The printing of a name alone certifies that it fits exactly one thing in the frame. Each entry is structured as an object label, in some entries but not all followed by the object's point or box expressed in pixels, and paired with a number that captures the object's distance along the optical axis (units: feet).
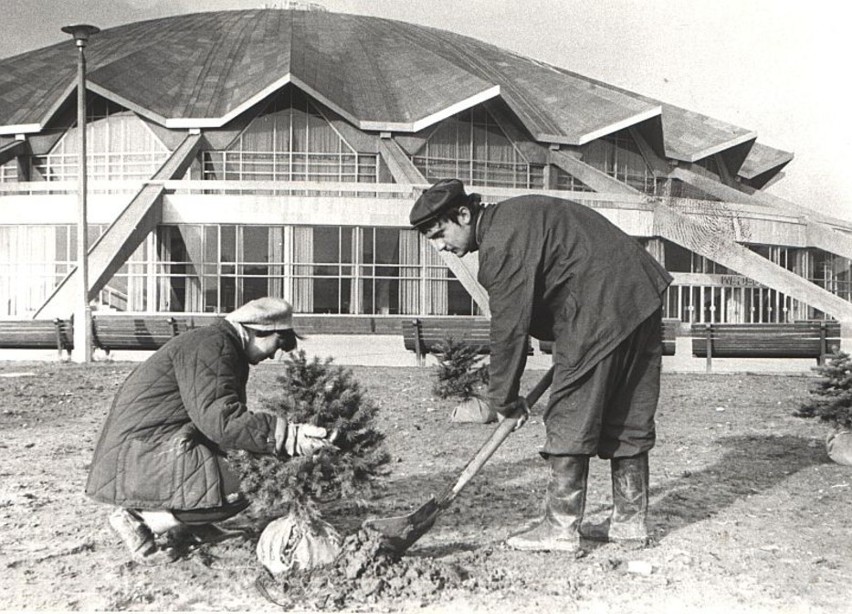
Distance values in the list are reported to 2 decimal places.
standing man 14.29
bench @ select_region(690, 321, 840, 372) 46.50
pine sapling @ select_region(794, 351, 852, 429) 23.11
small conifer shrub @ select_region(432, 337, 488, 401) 31.63
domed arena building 90.63
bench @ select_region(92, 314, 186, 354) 51.93
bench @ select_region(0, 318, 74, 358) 53.78
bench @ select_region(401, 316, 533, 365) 48.62
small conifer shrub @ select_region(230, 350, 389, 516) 13.53
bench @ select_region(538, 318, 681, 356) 48.69
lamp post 53.01
